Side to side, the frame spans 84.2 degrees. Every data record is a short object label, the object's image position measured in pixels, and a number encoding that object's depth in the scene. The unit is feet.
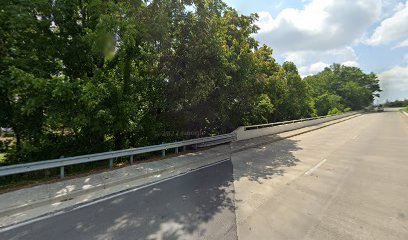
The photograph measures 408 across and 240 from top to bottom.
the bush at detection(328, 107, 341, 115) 165.40
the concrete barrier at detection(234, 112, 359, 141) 51.11
